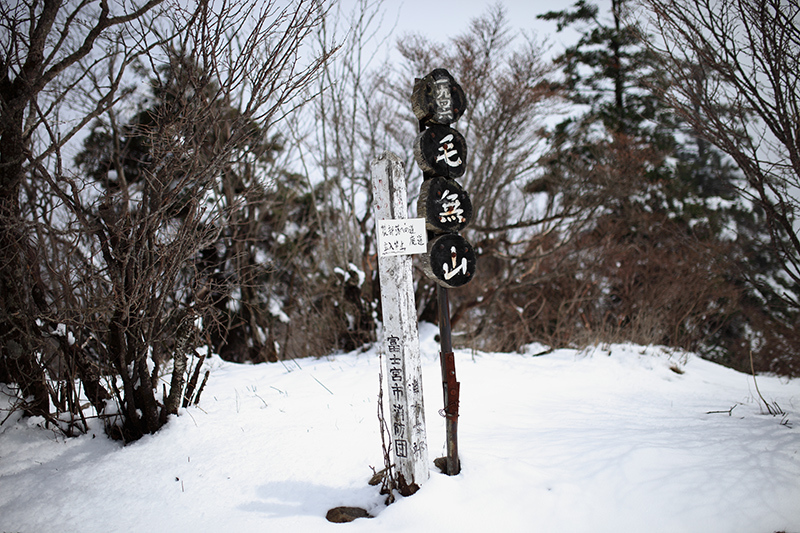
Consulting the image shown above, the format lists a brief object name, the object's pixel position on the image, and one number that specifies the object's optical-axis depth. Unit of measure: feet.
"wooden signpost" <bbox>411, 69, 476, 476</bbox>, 8.27
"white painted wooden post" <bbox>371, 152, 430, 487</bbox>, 7.97
